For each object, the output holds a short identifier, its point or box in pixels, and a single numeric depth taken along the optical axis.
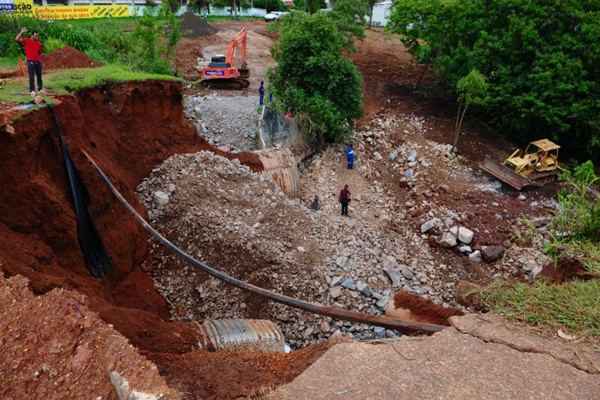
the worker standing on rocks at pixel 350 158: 16.89
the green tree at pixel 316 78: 16.28
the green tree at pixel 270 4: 46.34
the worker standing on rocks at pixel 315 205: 14.07
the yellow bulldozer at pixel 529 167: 16.00
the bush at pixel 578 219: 6.11
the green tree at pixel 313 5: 32.88
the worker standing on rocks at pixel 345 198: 13.88
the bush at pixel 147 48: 17.69
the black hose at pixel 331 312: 5.59
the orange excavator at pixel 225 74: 20.50
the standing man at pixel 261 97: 17.98
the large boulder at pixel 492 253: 12.95
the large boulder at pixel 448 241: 13.36
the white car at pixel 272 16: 41.23
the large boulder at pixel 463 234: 13.45
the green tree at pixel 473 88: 16.11
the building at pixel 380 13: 41.38
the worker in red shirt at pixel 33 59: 8.70
